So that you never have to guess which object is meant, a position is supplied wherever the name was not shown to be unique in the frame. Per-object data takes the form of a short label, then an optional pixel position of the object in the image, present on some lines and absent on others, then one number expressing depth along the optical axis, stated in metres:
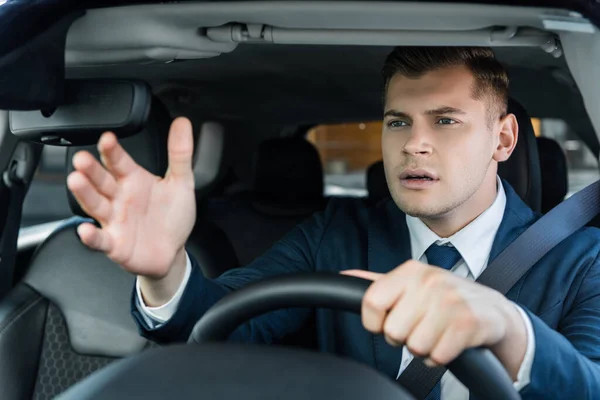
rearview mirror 1.30
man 0.90
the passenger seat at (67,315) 1.95
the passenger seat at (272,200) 2.68
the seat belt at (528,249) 1.36
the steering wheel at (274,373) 0.83
